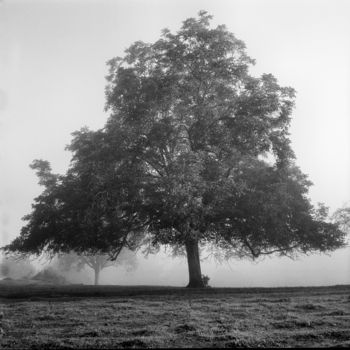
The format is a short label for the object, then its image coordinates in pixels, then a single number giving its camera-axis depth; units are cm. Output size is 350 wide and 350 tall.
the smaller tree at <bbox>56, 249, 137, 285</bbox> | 6994
